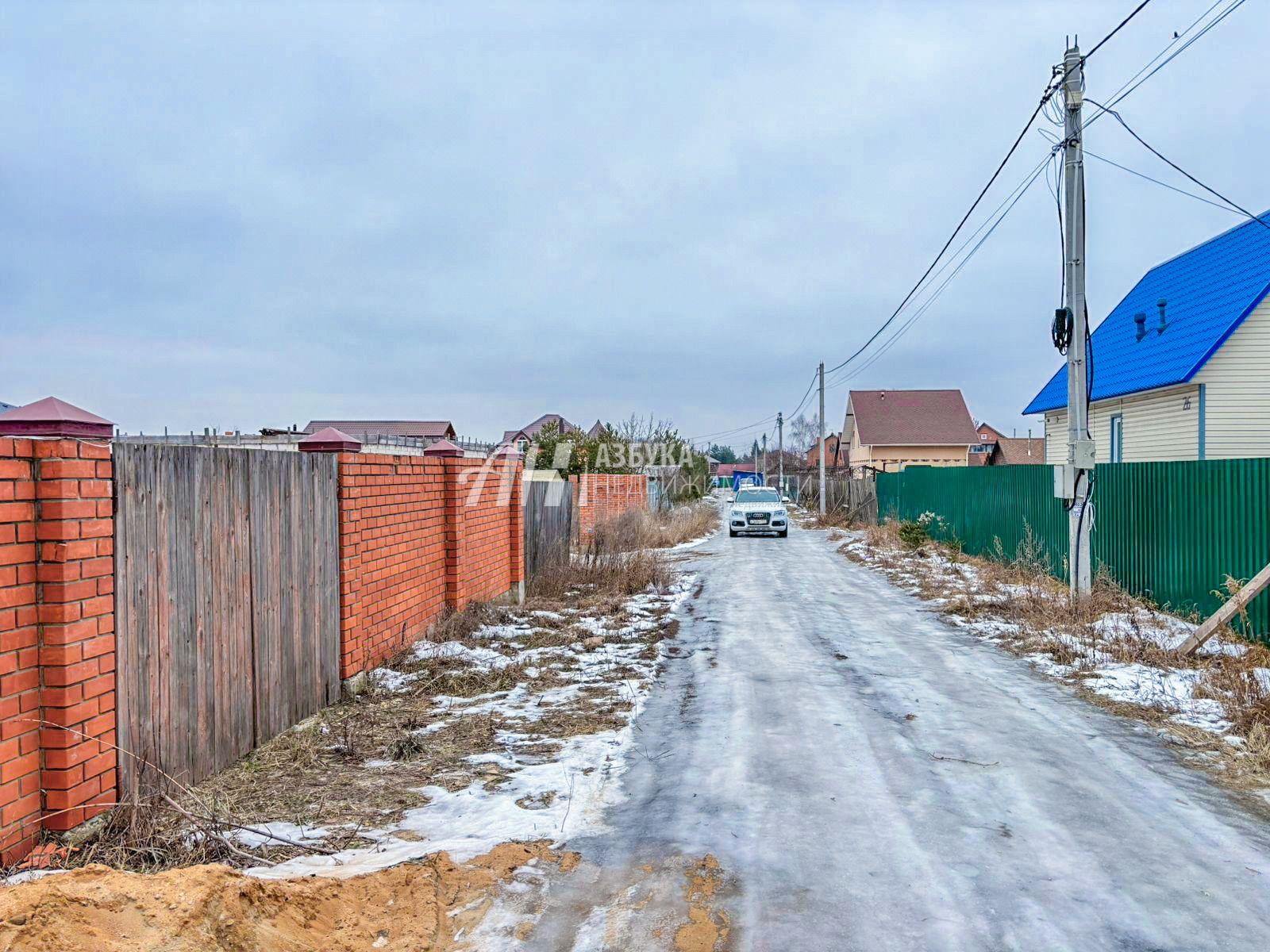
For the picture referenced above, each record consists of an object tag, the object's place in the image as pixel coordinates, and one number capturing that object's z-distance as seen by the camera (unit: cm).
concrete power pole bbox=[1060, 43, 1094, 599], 995
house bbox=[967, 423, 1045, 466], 5539
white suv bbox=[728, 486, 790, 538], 2652
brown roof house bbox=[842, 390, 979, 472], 4988
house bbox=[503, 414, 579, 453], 2685
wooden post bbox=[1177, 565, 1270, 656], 705
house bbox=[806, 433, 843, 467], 6649
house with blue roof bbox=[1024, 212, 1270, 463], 1570
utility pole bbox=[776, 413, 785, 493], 5838
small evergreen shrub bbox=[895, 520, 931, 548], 1923
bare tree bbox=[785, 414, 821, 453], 12025
